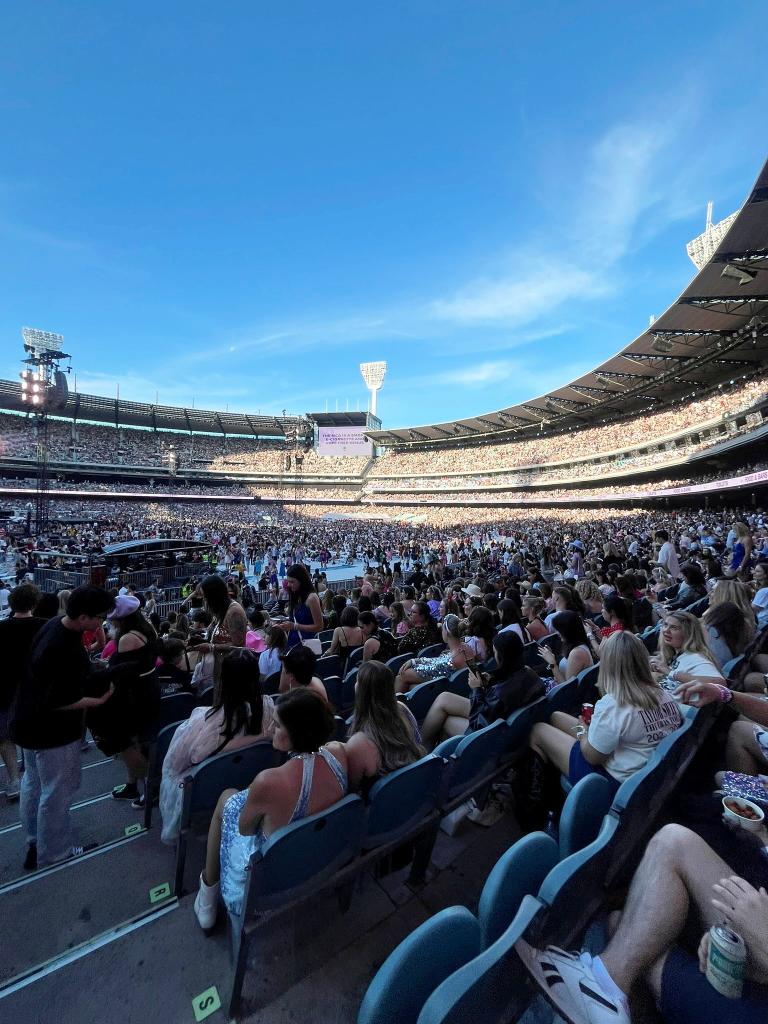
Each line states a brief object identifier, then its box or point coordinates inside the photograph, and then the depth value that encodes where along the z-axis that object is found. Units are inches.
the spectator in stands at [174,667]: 163.3
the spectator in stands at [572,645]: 161.6
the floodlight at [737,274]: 812.0
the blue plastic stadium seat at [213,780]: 94.6
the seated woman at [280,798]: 75.4
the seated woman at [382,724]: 93.9
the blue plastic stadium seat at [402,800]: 85.3
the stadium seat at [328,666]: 198.8
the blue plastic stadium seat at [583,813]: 77.2
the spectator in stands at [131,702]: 126.0
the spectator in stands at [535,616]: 216.4
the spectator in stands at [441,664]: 167.8
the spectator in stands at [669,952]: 49.3
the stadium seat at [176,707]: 146.3
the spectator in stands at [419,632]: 212.5
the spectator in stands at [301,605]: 225.1
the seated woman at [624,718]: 95.2
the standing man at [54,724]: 108.4
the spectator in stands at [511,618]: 197.4
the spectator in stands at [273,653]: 181.3
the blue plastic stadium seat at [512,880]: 59.8
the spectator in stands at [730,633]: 152.9
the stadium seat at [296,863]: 68.4
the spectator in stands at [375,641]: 191.6
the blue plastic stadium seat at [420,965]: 45.7
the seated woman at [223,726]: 102.1
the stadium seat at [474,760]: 101.4
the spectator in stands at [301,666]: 119.9
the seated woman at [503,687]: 116.6
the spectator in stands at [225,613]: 178.9
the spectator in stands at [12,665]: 136.6
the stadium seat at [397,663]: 187.9
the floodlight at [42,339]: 2100.1
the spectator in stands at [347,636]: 210.1
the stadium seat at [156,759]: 117.2
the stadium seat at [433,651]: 201.6
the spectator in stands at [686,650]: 121.0
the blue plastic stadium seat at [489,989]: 41.1
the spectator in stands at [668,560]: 415.2
